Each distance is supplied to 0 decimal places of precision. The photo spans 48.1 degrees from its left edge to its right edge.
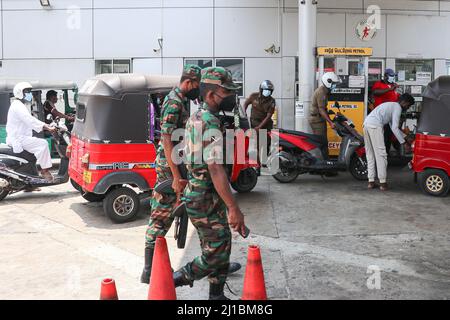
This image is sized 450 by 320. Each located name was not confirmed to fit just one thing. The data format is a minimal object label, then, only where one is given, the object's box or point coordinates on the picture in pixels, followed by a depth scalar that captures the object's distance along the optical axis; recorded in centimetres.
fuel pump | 1026
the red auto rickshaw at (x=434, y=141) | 758
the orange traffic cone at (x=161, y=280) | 376
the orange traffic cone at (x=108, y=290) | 331
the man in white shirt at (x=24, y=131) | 805
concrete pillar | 1028
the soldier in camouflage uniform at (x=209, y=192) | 369
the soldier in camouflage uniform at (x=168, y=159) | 457
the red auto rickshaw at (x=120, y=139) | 660
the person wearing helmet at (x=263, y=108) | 971
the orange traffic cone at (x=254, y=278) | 368
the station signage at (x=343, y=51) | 1014
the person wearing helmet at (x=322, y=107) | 923
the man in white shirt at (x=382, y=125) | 810
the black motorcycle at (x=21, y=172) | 799
